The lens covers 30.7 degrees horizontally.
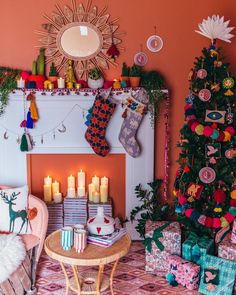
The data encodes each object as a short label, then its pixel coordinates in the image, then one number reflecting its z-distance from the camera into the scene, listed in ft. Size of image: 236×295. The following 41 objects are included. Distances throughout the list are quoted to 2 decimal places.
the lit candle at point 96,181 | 16.47
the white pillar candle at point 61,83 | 15.30
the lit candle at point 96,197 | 16.31
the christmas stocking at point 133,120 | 15.40
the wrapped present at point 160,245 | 13.51
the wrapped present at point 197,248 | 12.92
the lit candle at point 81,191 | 16.39
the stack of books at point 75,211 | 16.22
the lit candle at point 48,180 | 16.31
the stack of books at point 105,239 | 11.51
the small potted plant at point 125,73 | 15.40
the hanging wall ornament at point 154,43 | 15.47
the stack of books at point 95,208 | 16.17
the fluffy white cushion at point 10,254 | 11.23
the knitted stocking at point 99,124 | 15.20
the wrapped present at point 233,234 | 12.83
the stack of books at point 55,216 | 16.30
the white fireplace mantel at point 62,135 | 15.52
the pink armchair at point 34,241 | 12.27
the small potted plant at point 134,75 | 15.23
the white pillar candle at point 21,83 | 15.25
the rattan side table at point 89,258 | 10.81
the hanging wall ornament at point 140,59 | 15.57
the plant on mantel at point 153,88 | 15.23
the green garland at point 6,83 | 15.16
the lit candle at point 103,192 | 16.24
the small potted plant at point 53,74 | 15.44
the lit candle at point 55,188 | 16.40
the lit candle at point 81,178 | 16.40
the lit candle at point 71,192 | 16.33
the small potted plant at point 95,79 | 15.25
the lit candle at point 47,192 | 16.25
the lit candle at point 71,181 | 16.34
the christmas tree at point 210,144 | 13.35
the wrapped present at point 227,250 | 12.51
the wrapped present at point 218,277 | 12.24
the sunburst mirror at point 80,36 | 15.39
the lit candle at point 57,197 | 16.35
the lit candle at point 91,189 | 16.38
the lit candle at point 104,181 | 16.34
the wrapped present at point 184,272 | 12.67
